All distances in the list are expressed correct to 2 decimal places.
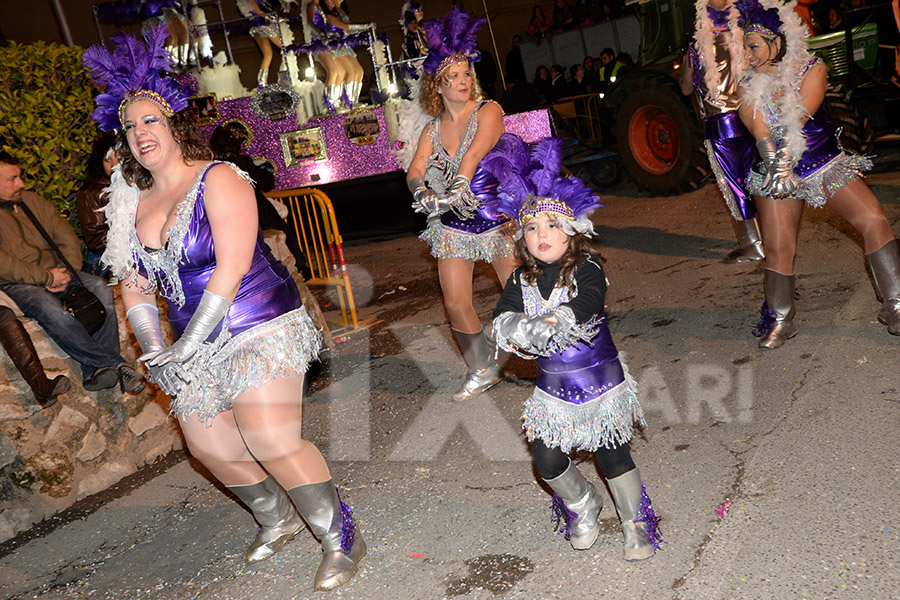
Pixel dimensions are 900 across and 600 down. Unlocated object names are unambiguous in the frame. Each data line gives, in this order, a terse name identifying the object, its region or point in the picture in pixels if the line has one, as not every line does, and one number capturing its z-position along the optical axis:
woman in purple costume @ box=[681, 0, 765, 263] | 4.60
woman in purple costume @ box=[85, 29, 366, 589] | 2.81
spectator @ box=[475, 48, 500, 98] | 13.71
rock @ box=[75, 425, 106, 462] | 4.47
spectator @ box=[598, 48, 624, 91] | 11.31
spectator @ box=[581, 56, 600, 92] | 12.01
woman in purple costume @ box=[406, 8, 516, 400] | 4.22
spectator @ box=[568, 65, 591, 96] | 12.59
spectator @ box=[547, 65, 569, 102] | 13.20
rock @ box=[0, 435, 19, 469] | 4.18
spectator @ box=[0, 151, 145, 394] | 4.48
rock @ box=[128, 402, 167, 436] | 4.78
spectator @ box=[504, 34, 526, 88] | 15.88
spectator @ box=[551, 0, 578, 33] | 14.20
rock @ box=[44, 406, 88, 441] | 4.38
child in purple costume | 2.74
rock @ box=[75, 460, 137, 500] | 4.47
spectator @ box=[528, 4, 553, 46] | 15.01
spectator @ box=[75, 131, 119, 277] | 5.25
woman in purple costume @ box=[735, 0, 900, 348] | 4.13
